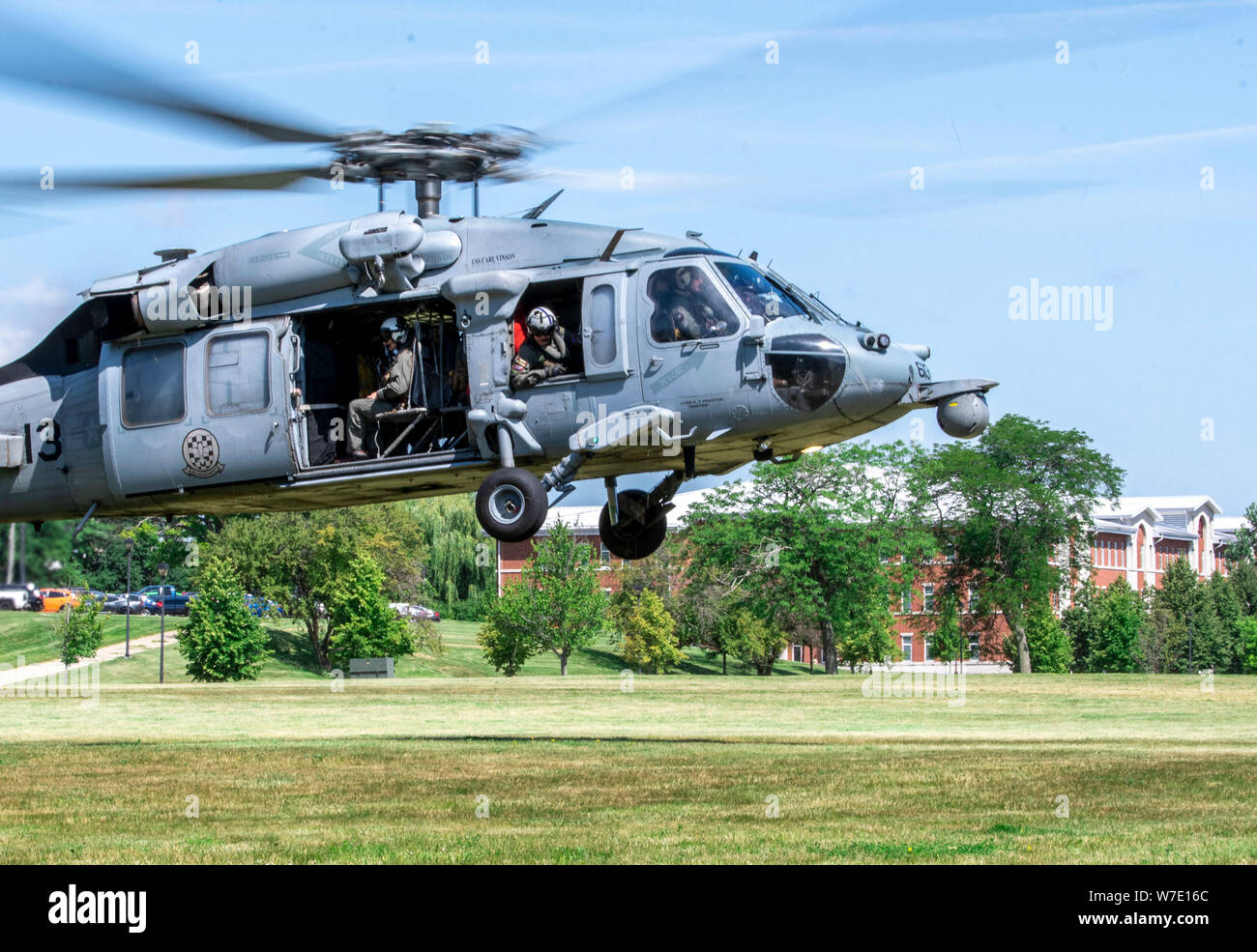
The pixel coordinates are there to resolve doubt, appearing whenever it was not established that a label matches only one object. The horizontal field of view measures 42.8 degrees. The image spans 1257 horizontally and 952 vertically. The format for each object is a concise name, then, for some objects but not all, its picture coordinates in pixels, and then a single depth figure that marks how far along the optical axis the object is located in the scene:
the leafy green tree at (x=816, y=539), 76.69
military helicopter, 16.53
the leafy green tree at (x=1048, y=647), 96.06
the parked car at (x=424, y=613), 80.88
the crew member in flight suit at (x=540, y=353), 17.14
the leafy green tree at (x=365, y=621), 71.81
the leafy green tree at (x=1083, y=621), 99.25
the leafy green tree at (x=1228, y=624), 99.25
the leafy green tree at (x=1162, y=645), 98.38
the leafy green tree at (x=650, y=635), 82.75
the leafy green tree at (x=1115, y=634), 98.38
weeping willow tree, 80.69
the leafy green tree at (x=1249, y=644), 99.50
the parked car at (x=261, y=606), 72.12
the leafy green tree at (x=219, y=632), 65.50
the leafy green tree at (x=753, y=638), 84.94
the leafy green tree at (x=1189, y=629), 98.88
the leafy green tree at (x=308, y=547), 69.94
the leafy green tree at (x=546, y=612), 71.19
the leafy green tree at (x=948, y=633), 95.69
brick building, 96.44
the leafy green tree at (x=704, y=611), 84.19
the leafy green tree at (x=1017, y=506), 92.62
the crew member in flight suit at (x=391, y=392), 17.95
